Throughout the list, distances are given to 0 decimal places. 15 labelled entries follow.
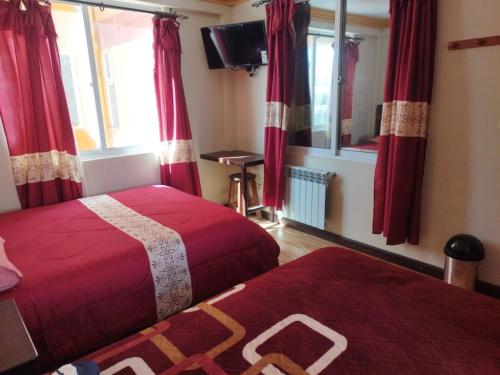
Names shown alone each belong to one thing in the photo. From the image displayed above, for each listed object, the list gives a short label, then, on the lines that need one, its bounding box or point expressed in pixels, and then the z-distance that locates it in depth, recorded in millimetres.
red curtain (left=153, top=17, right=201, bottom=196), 3340
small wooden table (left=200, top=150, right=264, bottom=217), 3457
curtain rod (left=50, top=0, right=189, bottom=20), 2931
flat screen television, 3375
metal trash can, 2258
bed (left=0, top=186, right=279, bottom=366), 1600
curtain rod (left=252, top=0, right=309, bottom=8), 3150
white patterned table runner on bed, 1908
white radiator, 3203
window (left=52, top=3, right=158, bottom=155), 3023
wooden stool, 3764
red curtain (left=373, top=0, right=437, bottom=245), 2314
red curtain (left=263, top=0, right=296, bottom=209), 3122
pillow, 1552
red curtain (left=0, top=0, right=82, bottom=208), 2568
